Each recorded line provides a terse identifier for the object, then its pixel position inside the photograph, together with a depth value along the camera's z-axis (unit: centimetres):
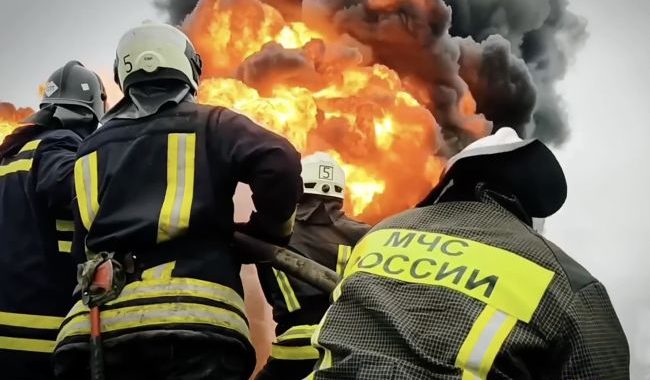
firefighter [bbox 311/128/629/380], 172
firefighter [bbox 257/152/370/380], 393
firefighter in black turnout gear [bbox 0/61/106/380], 319
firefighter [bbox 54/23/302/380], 254
